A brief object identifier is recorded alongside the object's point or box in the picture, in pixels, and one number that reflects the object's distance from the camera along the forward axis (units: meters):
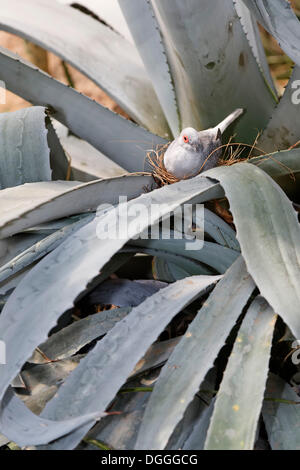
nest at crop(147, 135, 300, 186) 0.75
